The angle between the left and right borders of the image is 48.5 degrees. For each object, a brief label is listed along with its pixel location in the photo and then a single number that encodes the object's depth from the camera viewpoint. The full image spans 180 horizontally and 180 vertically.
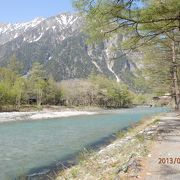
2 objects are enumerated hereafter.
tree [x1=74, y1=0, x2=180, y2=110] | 7.22
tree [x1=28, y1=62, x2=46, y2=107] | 70.29
